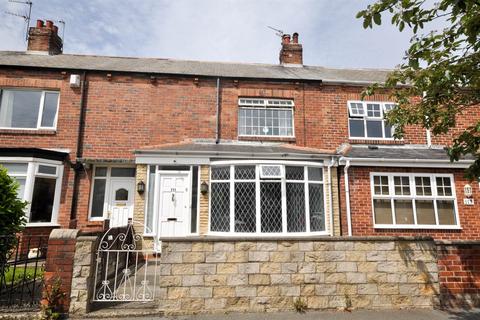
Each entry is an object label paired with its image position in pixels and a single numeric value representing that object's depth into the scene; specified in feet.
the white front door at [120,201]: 36.01
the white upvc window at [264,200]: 29.63
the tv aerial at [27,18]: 50.54
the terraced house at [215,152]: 30.91
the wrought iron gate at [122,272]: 17.62
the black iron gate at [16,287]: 16.78
